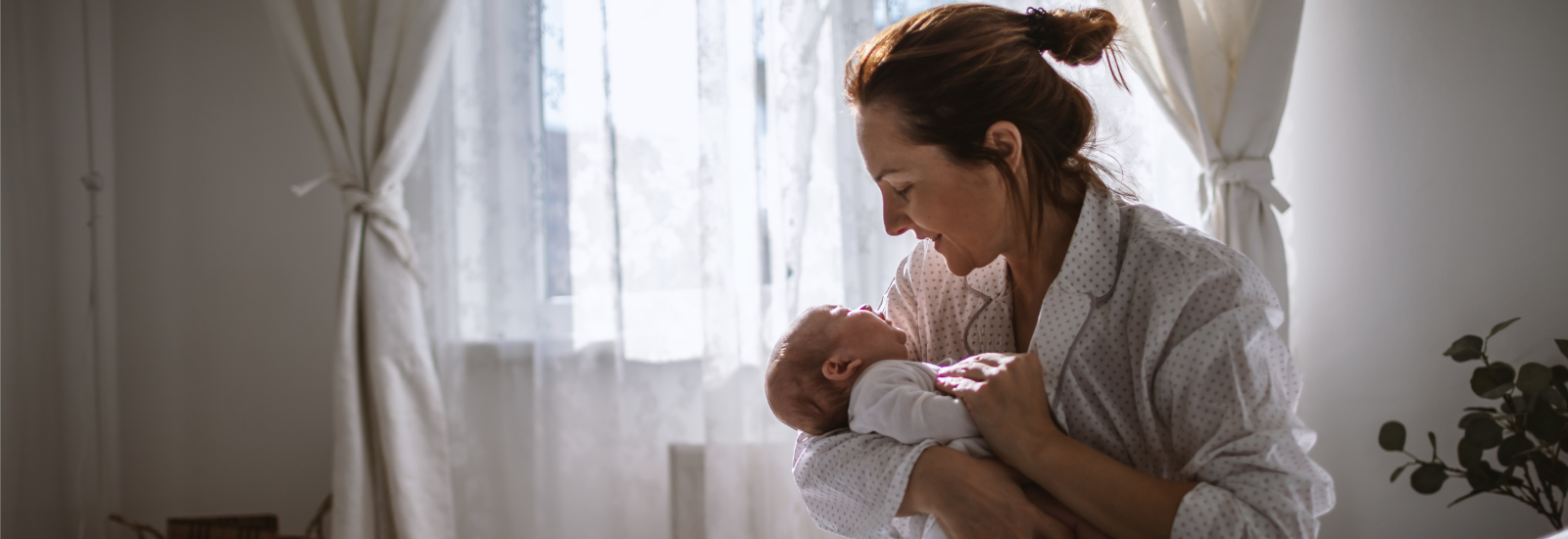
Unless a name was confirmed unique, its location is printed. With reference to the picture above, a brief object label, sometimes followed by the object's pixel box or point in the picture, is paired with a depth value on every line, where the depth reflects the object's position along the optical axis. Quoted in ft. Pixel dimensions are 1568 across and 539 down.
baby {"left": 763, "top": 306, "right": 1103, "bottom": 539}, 3.73
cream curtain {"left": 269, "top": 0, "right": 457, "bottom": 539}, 7.50
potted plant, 5.55
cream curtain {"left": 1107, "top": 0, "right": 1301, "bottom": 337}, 6.82
